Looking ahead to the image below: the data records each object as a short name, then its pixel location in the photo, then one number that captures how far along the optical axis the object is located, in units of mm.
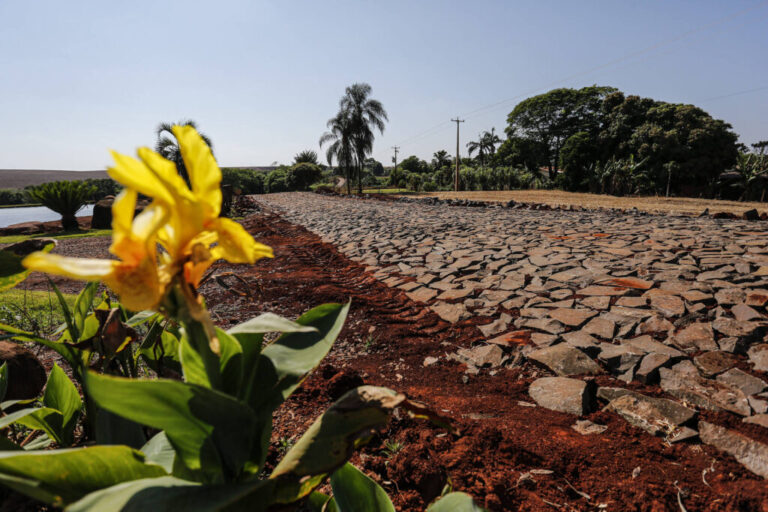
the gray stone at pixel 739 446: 1476
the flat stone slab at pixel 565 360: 2256
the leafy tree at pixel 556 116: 28891
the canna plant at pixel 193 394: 461
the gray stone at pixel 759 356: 2103
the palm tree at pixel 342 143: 26109
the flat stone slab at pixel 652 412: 1720
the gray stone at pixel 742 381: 1916
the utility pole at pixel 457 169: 27605
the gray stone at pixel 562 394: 1908
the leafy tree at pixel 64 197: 10891
